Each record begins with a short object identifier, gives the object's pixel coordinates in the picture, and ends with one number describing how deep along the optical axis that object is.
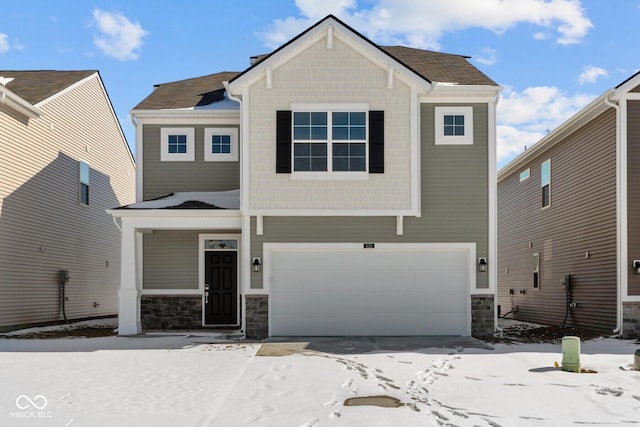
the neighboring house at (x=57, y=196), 16.78
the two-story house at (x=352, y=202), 14.72
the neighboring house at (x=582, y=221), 14.39
